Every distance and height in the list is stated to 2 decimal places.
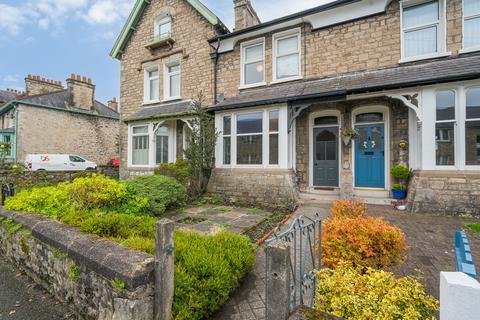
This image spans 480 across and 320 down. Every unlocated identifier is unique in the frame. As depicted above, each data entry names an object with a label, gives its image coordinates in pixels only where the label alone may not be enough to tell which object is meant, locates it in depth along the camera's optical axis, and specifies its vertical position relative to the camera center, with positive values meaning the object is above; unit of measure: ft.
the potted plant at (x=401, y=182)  24.62 -2.23
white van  52.95 -0.27
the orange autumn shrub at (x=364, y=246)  9.12 -3.39
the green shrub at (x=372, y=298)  5.88 -3.71
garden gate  6.69 -3.88
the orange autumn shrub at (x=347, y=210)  15.29 -3.31
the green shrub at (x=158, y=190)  21.20 -2.85
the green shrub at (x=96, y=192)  16.76 -2.38
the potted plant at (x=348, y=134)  27.66 +3.27
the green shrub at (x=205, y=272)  8.32 -4.49
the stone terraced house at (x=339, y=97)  21.83 +7.26
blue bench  5.30 -2.50
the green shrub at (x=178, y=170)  31.37 -1.25
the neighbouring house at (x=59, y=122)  56.70 +10.79
